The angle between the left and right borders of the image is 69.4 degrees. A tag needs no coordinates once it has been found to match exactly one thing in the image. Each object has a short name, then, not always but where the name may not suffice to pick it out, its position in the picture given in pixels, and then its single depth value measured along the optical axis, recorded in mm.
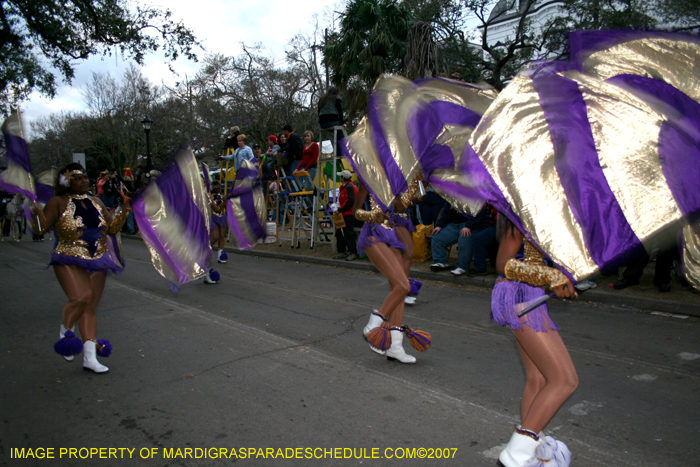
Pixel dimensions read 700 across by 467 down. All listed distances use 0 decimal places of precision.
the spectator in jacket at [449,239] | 9188
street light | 20828
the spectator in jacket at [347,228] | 10586
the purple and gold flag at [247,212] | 7836
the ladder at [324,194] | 11266
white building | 23630
